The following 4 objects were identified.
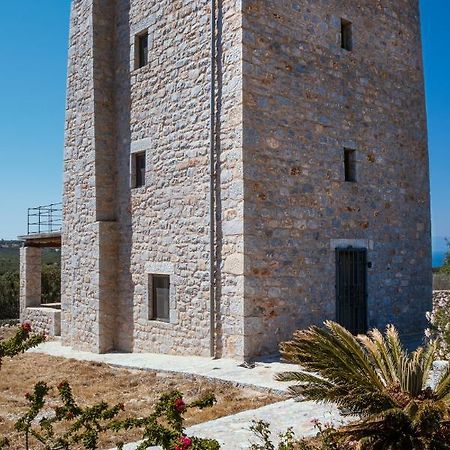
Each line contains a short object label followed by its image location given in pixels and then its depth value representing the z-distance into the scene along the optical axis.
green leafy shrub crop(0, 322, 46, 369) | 4.91
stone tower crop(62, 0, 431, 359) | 8.76
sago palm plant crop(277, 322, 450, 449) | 3.86
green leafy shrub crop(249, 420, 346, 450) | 3.83
